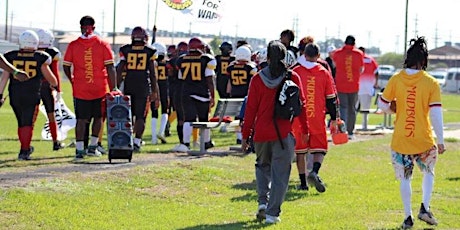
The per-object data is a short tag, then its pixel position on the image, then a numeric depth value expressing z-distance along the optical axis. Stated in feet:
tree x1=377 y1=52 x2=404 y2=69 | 376.89
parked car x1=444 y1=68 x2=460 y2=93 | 258.37
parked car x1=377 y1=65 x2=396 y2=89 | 250.62
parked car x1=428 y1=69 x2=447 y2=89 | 258.65
